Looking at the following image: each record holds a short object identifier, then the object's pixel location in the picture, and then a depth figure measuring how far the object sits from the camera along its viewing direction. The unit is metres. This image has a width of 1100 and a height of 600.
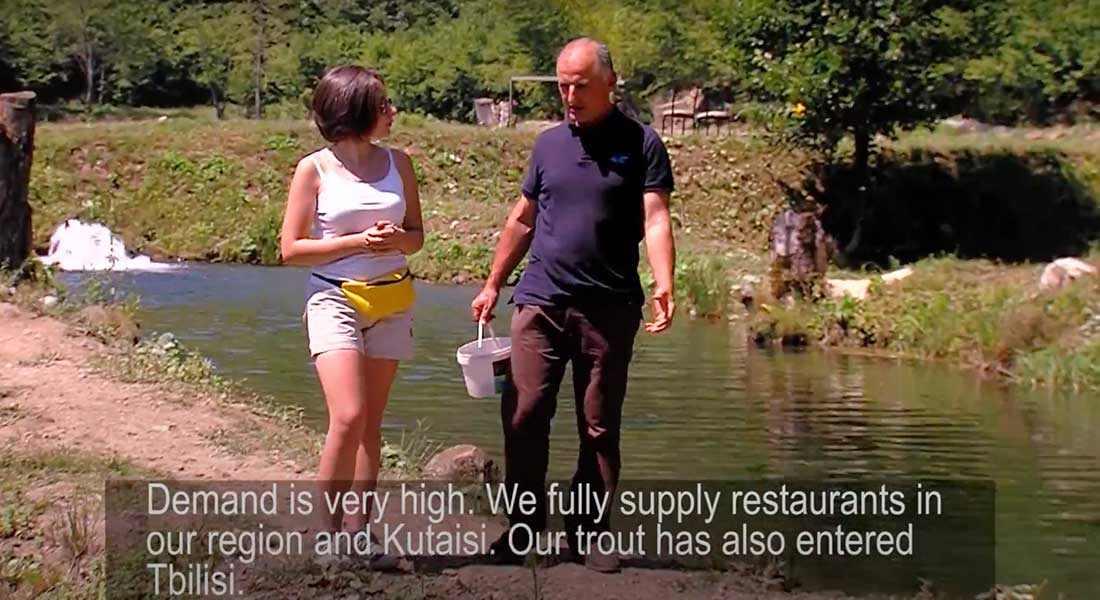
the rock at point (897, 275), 16.73
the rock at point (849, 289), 16.14
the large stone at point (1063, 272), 15.62
